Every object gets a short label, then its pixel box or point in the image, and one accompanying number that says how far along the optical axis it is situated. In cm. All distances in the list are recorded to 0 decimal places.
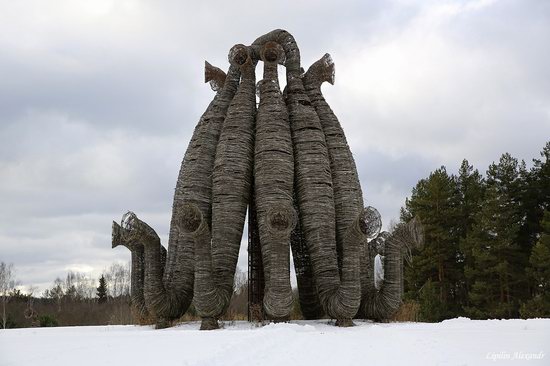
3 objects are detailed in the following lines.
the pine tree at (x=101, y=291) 4273
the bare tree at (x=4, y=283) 4008
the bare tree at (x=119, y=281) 5748
